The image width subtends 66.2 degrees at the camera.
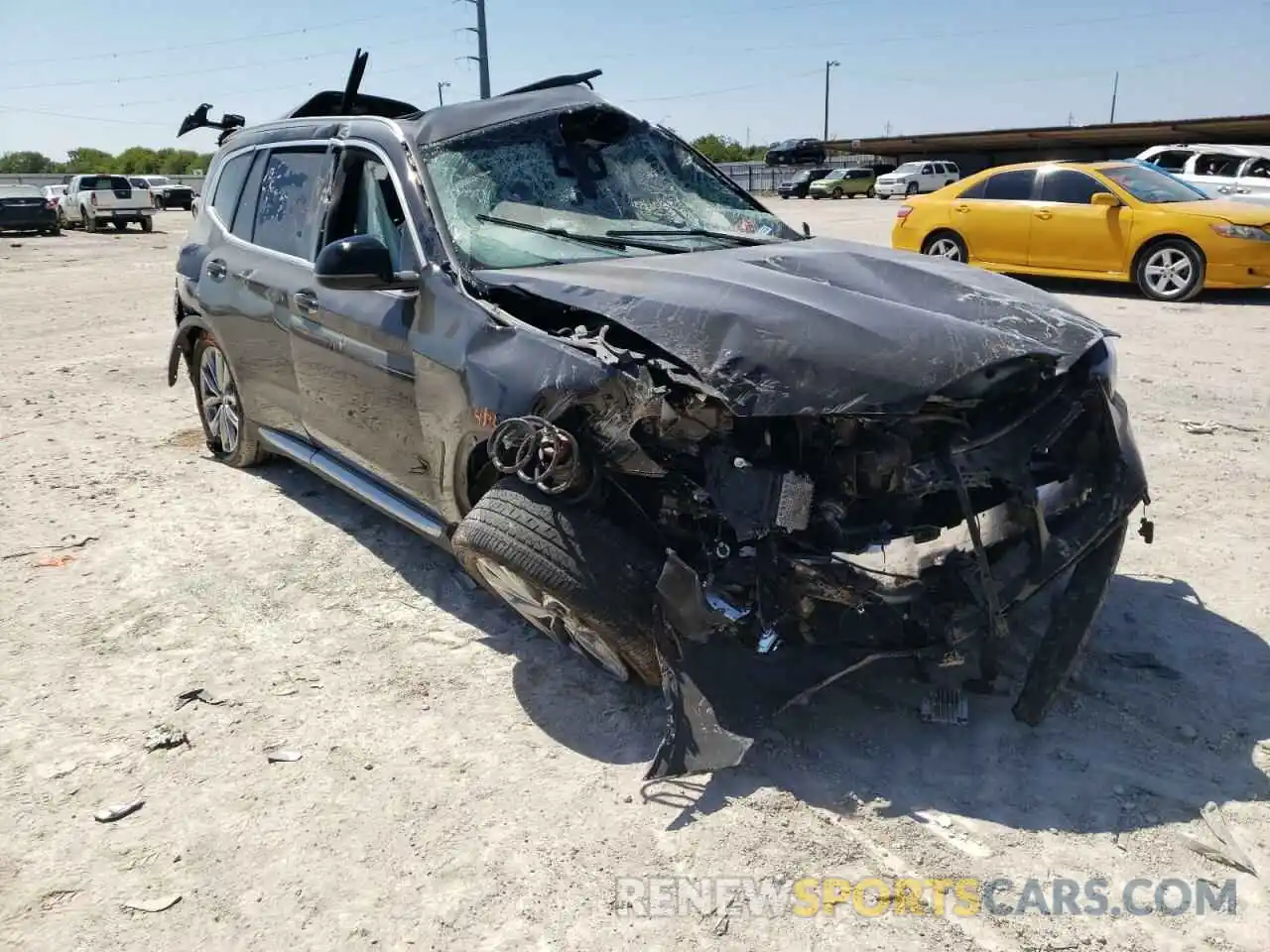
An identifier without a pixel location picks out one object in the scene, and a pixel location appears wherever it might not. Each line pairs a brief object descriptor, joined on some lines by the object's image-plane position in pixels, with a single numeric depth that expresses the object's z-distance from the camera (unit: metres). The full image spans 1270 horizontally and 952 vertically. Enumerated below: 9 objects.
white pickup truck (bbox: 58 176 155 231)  29.08
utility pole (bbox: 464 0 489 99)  33.50
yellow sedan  10.23
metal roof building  34.53
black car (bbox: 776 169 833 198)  44.78
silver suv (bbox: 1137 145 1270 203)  14.42
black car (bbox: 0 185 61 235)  27.16
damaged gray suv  2.70
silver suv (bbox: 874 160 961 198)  37.56
